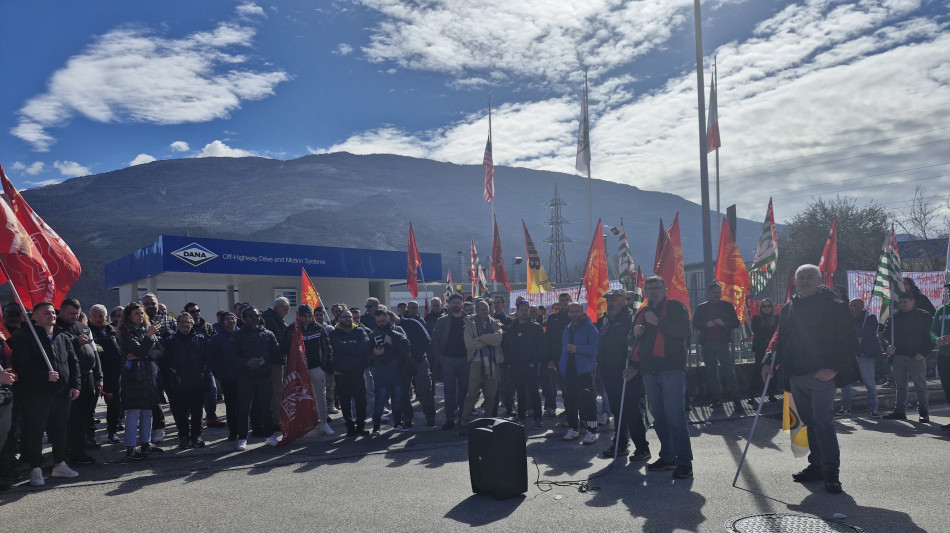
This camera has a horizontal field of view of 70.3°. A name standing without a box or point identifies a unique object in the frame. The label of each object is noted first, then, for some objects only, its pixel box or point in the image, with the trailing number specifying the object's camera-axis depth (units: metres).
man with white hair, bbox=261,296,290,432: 10.23
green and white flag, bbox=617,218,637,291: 14.88
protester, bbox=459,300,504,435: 10.14
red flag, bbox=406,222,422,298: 21.25
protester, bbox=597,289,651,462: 7.75
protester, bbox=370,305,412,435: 10.22
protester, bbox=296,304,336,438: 10.16
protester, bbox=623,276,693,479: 6.72
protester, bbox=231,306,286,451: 9.34
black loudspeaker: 6.00
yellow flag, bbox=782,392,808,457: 6.20
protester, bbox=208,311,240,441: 9.38
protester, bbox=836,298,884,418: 10.53
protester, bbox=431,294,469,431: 10.44
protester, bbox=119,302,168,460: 8.41
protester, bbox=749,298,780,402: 12.13
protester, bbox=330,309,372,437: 10.04
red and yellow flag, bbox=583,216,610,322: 12.26
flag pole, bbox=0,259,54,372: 7.04
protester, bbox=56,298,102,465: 8.06
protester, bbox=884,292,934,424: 9.96
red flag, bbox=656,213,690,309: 9.30
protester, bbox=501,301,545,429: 10.48
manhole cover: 4.84
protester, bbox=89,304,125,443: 9.05
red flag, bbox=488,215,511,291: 21.22
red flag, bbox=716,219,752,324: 13.34
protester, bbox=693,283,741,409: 11.22
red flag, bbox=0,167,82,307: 8.86
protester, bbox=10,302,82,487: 7.20
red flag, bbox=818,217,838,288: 15.53
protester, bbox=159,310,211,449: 9.02
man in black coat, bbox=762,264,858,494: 5.98
